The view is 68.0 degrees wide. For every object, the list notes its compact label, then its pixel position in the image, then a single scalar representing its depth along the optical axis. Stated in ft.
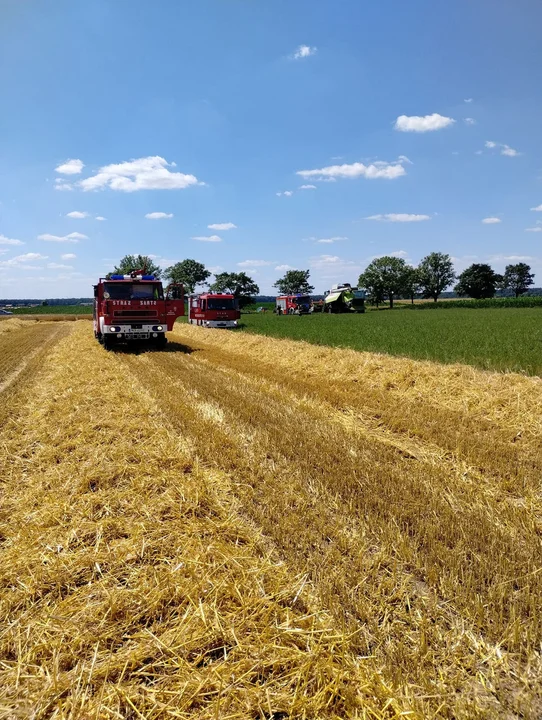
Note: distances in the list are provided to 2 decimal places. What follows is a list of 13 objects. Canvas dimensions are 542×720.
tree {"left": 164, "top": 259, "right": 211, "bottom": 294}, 380.37
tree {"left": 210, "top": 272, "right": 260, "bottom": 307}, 378.94
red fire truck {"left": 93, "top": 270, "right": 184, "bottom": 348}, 49.16
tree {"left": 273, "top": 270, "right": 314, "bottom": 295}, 426.51
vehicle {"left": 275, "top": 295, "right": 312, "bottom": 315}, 171.33
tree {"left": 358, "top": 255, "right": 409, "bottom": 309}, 300.20
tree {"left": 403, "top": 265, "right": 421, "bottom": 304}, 306.14
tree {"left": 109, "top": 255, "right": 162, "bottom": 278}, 328.21
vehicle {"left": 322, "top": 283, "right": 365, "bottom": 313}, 164.25
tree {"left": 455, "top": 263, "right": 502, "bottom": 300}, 332.60
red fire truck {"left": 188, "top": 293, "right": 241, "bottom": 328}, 96.17
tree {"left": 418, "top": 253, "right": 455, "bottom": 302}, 329.93
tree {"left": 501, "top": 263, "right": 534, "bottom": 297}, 433.48
